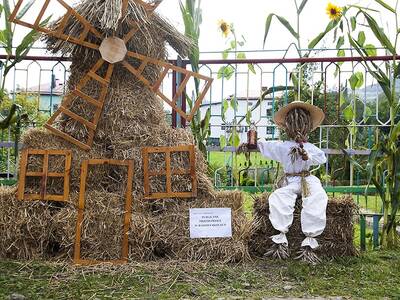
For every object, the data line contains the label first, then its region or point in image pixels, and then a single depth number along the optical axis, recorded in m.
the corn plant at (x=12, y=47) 4.88
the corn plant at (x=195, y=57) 5.12
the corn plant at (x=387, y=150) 4.68
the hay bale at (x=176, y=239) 4.03
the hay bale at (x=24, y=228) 4.03
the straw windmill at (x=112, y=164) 4.02
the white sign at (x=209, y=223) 4.12
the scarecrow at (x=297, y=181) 4.16
